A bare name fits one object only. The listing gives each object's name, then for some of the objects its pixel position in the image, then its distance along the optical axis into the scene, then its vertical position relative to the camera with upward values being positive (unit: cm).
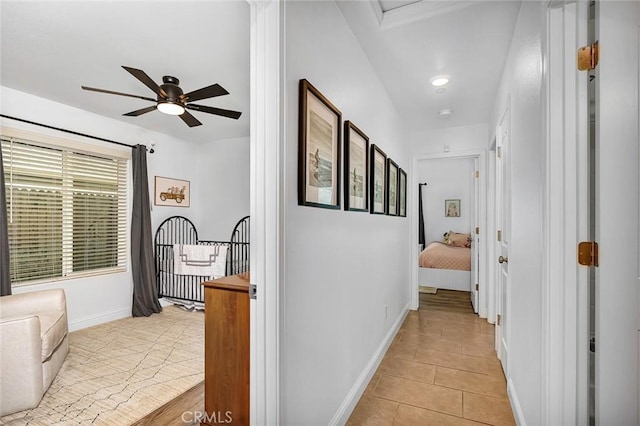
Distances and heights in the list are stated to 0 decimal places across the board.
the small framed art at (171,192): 442 +31
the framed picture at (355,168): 189 +29
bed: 509 -103
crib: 411 -82
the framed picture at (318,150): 137 +31
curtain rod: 293 +92
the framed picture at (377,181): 242 +25
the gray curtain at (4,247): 276 -32
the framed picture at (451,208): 724 +5
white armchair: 186 -96
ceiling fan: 229 +94
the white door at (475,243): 399 -47
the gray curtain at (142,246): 390 -45
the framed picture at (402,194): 352 +20
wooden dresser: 150 -72
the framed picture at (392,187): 297 +24
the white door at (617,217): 97 -3
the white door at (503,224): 228 -12
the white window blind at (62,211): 304 +2
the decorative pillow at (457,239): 631 -64
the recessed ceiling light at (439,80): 266 +118
